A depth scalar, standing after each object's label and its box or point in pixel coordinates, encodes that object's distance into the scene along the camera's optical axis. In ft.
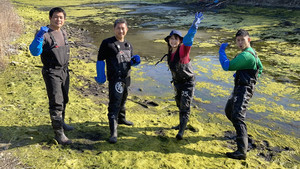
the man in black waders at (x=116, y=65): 12.27
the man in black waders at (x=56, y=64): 11.27
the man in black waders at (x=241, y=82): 11.10
